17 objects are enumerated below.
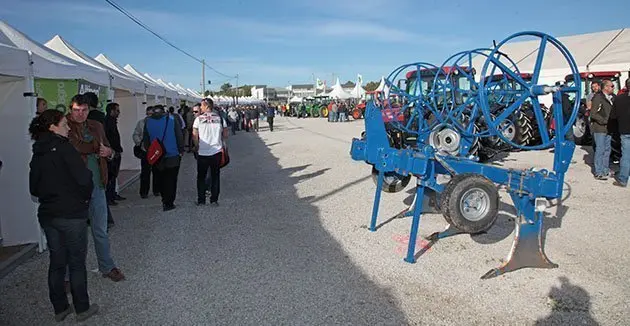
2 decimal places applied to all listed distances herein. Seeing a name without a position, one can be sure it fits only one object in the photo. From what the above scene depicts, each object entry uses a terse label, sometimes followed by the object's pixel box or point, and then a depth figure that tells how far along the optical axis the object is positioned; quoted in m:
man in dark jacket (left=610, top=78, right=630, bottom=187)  7.77
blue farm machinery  4.04
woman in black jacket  3.12
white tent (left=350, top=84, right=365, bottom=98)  46.06
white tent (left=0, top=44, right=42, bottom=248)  4.79
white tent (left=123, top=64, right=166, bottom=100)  11.21
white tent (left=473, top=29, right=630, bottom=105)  23.70
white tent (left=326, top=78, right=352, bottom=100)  44.00
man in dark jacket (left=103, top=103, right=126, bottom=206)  6.56
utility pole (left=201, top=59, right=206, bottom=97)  56.52
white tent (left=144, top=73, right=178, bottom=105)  13.84
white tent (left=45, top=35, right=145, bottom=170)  10.24
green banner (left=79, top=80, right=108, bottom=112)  6.35
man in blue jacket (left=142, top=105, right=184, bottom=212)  6.56
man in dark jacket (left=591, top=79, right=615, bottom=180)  8.35
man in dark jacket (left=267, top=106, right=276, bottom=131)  25.50
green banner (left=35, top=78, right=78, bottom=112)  6.01
